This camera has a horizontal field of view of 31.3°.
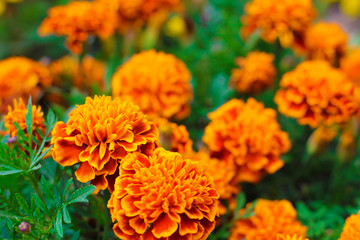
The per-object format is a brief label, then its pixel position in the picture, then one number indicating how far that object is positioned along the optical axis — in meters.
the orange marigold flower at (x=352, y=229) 0.34
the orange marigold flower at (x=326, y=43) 0.59
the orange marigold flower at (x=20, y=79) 0.53
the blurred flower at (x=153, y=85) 0.48
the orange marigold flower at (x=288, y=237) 0.33
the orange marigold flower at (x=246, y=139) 0.43
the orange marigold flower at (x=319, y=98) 0.45
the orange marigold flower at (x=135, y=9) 0.58
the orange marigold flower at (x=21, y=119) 0.38
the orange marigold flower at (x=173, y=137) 0.38
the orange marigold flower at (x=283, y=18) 0.54
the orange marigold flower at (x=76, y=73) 0.63
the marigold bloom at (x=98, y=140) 0.33
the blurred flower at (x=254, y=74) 0.53
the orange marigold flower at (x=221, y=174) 0.40
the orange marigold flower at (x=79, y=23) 0.54
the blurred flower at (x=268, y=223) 0.40
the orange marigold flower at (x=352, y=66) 0.59
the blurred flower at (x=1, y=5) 0.82
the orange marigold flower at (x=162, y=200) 0.32
